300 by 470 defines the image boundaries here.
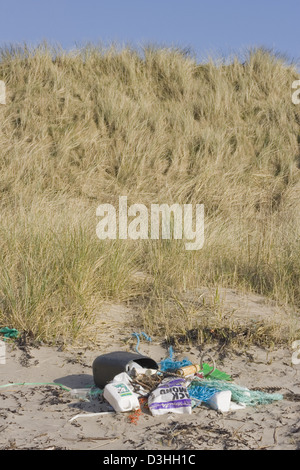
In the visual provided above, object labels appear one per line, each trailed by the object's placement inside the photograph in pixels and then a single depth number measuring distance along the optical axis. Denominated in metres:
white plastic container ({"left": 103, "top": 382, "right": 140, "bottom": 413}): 7.01
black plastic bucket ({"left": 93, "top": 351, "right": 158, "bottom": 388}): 7.72
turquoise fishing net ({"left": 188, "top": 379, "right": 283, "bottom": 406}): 7.54
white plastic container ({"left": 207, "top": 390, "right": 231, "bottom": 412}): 7.25
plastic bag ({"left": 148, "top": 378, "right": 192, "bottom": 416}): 7.08
